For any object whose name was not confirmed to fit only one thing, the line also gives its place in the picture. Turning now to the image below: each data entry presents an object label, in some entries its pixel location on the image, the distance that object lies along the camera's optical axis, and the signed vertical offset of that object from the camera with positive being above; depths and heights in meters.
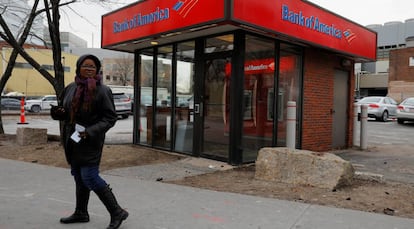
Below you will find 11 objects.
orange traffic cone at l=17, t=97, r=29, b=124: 19.45 -1.02
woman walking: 3.71 -0.23
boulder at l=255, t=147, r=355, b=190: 5.75 -1.00
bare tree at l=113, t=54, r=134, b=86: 70.81 +6.05
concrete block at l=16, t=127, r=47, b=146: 10.71 -1.09
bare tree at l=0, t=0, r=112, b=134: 10.13 +1.52
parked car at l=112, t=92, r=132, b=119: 24.01 -0.26
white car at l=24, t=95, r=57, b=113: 32.88 -0.54
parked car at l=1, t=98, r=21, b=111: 34.72 -0.64
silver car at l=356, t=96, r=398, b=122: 21.45 -0.10
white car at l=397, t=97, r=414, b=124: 18.77 -0.20
